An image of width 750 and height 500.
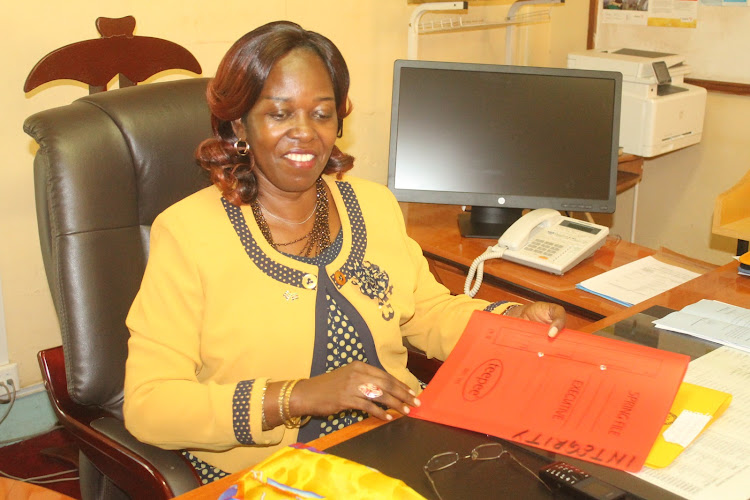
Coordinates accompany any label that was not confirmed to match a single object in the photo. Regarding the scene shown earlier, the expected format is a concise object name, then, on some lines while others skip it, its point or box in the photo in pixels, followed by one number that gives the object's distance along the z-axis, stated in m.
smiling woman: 1.19
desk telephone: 1.93
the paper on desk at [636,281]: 1.76
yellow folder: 1.03
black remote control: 0.93
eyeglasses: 1.02
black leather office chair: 1.30
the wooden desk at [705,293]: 1.55
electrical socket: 2.24
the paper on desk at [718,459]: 0.97
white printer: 2.76
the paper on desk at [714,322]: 1.39
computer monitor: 2.12
